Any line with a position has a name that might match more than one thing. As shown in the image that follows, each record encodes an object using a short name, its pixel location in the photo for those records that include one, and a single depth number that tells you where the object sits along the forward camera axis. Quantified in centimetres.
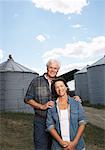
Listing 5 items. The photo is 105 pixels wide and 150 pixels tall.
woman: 173
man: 192
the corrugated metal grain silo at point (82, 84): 1393
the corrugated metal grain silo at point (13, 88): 901
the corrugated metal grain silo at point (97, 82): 1085
